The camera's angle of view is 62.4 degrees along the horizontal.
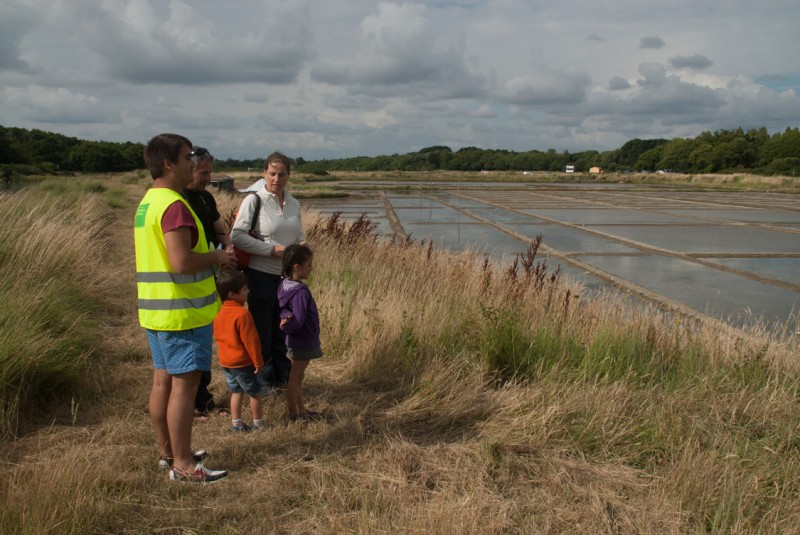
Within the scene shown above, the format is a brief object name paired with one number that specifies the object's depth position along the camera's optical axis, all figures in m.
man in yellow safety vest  3.43
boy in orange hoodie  4.37
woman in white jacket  4.78
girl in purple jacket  4.44
